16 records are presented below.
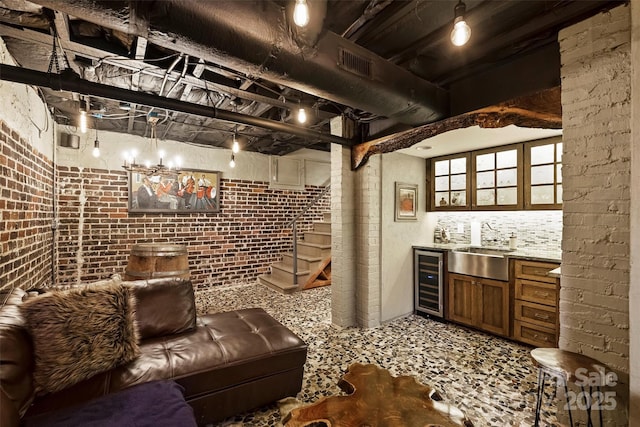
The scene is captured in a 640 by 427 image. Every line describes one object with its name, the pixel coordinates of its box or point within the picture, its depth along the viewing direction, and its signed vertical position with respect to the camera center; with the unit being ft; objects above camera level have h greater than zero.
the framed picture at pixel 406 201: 11.55 +0.65
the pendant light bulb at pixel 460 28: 4.31 +2.92
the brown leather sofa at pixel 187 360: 4.17 -2.81
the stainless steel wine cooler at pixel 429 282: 11.24 -2.75
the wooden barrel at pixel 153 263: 9.14 -1.58
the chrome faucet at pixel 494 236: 11.63 -0.80
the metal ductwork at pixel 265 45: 3.81 +2.81
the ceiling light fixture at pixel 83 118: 7.71 +2.68
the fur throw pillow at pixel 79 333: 4.49 -2.07
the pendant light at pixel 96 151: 10.56 +2.41
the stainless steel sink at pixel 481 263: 9.53 -1.69
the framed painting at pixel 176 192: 13.80 +1.21
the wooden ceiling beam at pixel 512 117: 6.23 +2.52
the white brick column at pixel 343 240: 10.64 -0.92
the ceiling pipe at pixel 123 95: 5.53 +2.80
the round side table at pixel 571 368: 4.48 -2.47
